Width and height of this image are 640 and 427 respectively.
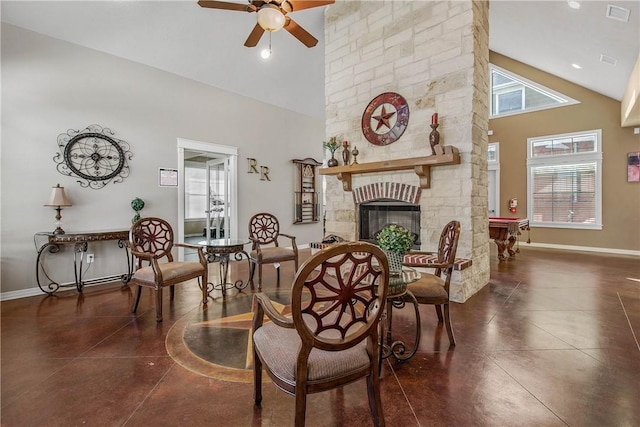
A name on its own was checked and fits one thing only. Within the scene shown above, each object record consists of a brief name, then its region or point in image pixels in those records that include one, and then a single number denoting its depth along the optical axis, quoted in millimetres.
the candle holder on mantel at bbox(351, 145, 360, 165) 4279
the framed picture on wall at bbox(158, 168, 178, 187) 4719
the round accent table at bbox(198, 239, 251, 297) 3316
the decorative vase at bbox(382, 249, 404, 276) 1978
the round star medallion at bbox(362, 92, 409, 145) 3891
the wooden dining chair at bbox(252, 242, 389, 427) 1215
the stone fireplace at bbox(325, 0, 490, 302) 3352
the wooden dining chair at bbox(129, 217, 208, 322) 2766
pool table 5082
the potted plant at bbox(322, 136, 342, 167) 4535
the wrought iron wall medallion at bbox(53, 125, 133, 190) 3828
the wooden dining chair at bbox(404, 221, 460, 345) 2256
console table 3543
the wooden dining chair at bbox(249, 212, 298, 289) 3791
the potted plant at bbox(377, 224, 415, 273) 1935
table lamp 3541
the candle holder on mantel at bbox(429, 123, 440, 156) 3387
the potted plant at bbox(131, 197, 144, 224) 4297
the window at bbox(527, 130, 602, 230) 6203
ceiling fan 2682
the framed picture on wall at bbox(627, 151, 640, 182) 5691
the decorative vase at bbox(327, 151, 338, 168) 4539
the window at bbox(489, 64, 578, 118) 6639
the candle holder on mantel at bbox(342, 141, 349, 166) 4387
